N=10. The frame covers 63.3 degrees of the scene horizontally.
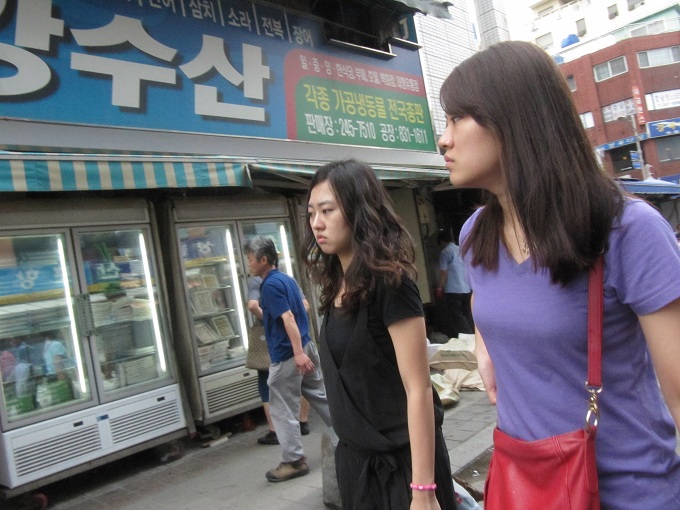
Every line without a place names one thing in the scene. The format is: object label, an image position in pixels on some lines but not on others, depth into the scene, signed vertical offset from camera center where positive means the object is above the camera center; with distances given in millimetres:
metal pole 31688 +3657
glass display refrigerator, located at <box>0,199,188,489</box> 4516 -314
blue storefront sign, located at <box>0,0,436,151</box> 4863 +2322
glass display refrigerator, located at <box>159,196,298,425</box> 5648 -92
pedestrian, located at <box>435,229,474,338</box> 8773 -758
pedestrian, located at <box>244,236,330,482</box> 4289 -809
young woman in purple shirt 1096 -119
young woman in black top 1868 -400
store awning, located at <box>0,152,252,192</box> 3881 +1000
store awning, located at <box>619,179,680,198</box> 12445 +465
